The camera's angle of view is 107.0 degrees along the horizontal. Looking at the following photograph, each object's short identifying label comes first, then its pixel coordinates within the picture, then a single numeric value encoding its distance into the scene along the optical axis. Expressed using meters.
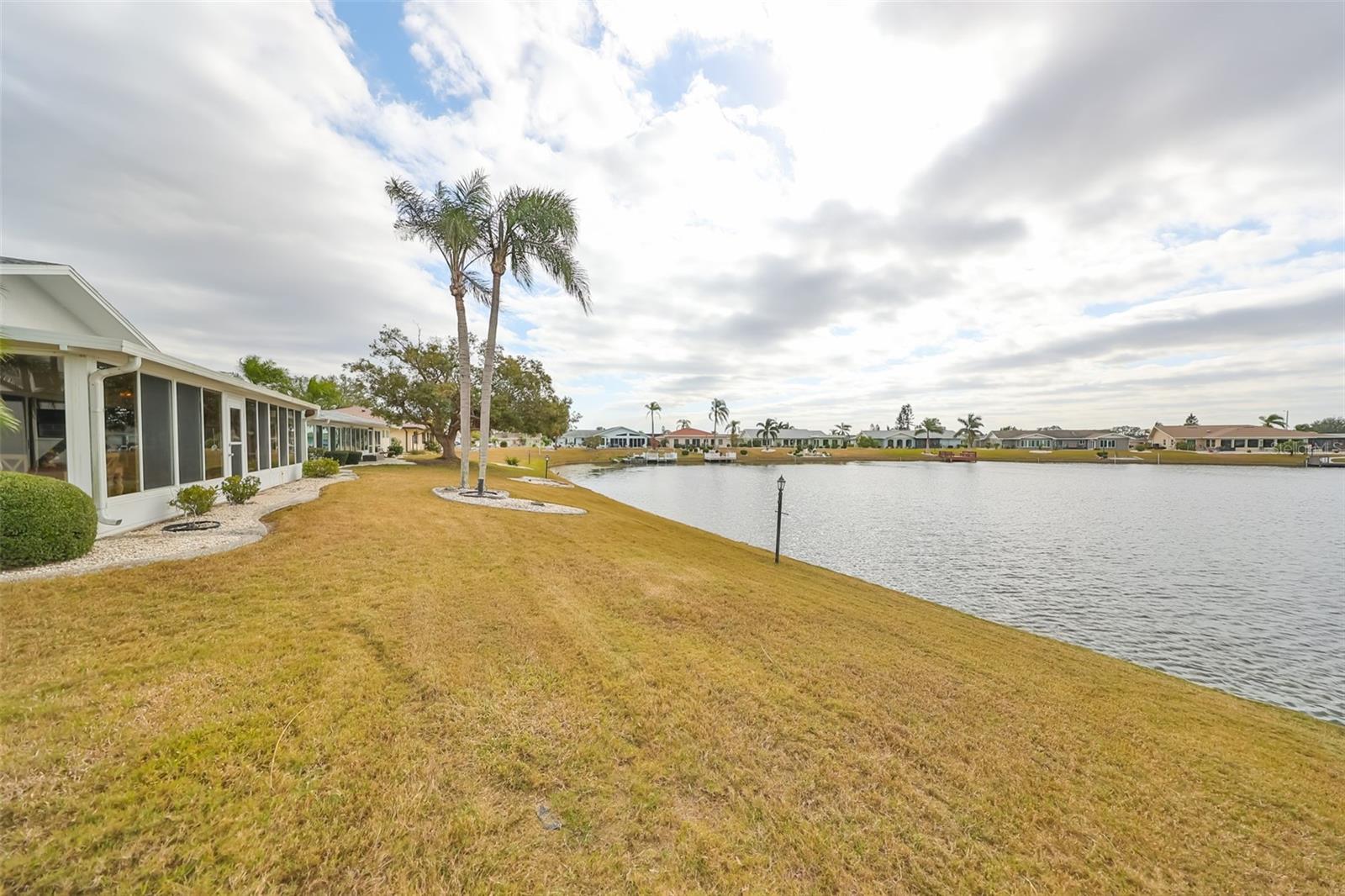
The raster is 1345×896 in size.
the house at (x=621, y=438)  100.25
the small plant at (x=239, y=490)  10.15
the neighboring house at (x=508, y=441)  79.41
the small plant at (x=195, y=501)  8.06
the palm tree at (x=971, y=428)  95.50
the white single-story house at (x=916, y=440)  104.94
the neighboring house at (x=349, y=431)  26.86
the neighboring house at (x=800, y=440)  105.38
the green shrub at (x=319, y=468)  16.92
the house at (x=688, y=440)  101.12
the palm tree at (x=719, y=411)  112.45
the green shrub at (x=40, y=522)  5.21
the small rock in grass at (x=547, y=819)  2.54
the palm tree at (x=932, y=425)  107.89
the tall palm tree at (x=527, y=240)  12.64
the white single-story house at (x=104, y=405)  6.70
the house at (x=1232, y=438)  72.81
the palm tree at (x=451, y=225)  12.60
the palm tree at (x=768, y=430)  97.31
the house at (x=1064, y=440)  88.31
